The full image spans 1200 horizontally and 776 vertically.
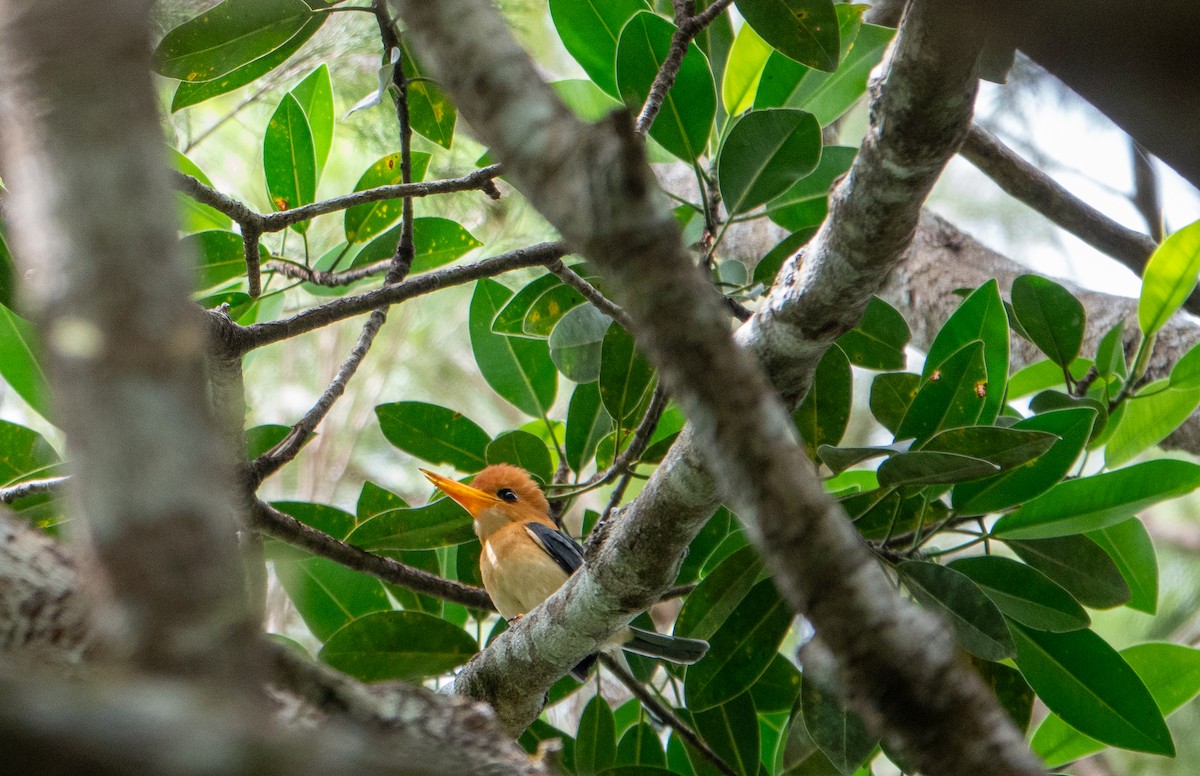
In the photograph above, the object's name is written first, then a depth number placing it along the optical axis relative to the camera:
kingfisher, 9.23
